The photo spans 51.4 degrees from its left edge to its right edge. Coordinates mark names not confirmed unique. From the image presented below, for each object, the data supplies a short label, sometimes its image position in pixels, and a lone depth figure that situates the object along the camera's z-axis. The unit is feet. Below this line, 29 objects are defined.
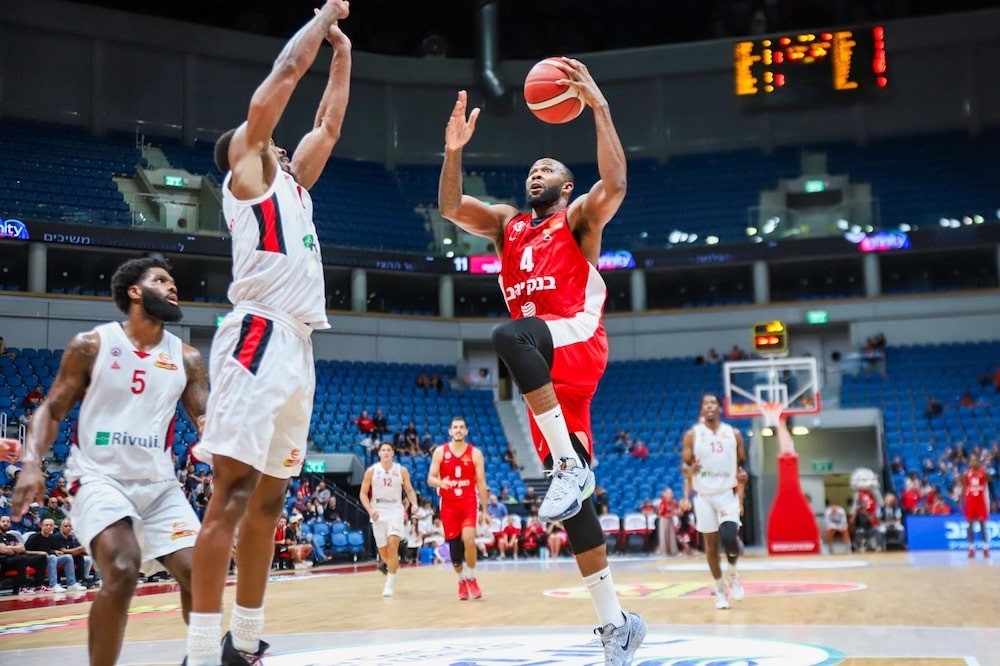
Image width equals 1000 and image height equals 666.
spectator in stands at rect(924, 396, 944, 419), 87.66
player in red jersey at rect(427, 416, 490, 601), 39.60
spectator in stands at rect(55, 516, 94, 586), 51.16
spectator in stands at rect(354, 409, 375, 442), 85.05
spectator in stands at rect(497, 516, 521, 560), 75.82
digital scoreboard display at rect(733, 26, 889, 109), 99.81
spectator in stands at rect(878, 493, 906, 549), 73.26
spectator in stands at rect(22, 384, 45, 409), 69.73
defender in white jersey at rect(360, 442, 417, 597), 44.88
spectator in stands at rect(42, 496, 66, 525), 52.34
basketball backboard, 75.61
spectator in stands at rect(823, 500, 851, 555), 75.09
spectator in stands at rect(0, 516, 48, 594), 49.51
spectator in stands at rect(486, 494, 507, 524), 76.89
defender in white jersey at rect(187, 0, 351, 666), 13.79
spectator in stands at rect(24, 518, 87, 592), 49.98
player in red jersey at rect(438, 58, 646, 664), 16.67
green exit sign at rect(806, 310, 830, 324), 98.63
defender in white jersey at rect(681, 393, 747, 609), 34.42
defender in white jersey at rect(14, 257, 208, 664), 15.15
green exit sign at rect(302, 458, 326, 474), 77.47
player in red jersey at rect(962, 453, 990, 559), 64.44
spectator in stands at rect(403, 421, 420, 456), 83.50
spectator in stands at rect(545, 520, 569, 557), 76.95
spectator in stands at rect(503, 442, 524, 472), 88.89
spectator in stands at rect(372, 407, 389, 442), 85.56
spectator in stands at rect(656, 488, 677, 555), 75.56
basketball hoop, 74.08
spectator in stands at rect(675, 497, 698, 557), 74.90
